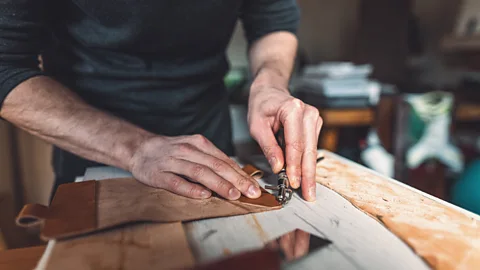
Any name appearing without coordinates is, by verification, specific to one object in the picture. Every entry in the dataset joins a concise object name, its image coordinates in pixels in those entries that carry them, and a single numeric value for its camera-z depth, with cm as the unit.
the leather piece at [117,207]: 50
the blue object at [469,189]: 146
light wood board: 46
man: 67
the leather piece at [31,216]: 49
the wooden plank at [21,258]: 55
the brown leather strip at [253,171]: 74
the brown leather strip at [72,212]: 48
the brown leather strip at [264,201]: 59
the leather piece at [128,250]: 42
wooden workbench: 44
